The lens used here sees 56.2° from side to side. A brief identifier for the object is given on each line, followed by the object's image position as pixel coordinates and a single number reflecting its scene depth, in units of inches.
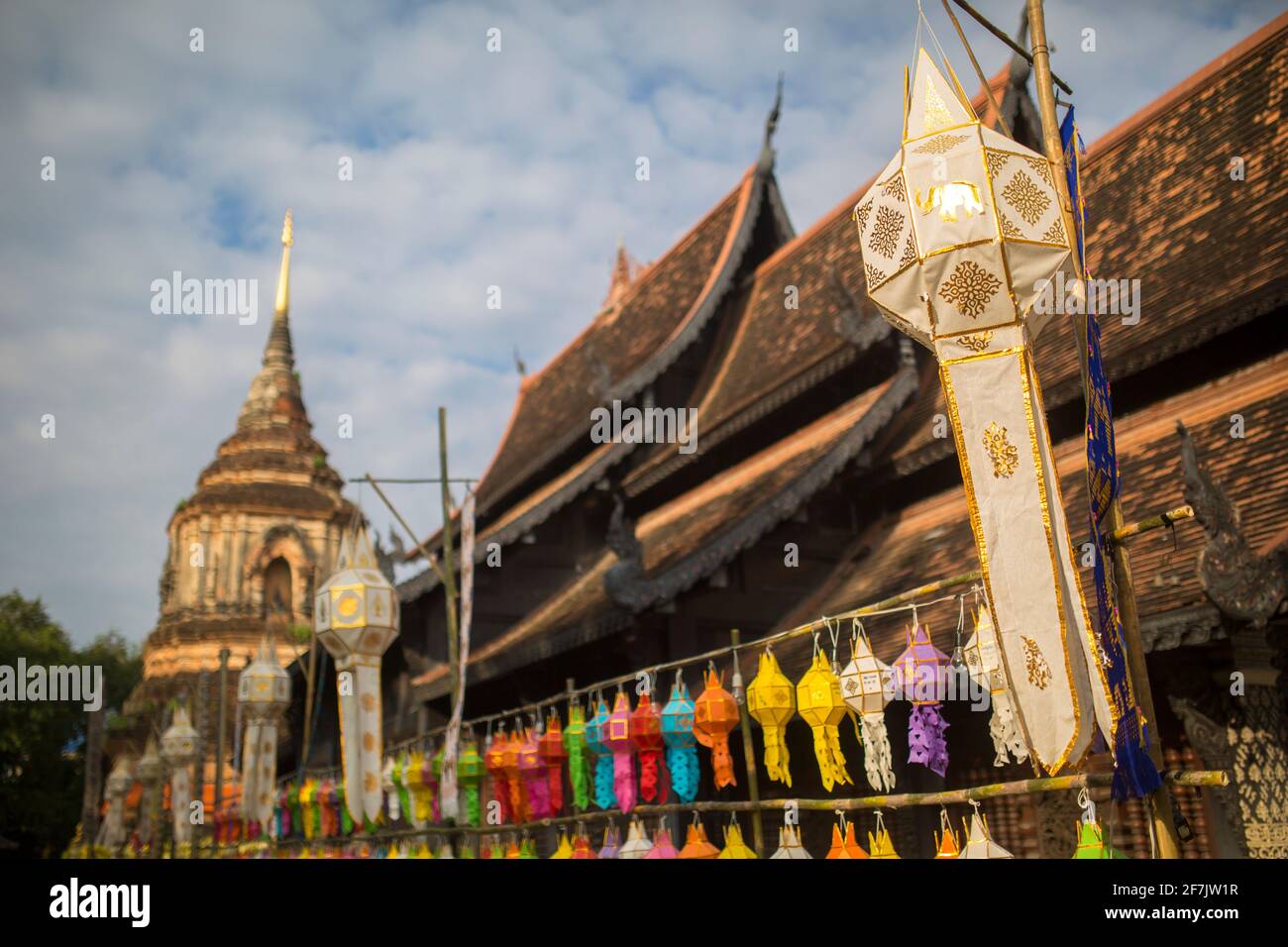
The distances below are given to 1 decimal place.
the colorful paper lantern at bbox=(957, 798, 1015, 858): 210.4
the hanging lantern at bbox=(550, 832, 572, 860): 325.8
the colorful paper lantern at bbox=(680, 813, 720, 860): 293.0
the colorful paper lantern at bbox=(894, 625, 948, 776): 239.6
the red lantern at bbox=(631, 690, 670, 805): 300.7
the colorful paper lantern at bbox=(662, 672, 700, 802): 293.4
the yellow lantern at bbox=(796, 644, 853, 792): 256.1
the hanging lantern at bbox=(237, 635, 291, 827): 631.2
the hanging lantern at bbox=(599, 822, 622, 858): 308.3
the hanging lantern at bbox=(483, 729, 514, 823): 365.1
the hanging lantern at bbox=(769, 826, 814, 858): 252.5
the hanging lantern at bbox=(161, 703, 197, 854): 759.1
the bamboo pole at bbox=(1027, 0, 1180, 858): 169.8
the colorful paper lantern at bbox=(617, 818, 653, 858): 298.2
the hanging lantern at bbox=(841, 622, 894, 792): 245.9
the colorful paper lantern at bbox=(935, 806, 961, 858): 220.1
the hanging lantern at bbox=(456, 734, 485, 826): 396.2
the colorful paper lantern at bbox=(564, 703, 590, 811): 331.3
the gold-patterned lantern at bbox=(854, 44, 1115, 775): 173.8
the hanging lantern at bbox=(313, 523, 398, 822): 439.8
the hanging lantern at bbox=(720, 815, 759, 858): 274.1
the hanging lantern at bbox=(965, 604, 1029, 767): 226.5
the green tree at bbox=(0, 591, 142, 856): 1499.8
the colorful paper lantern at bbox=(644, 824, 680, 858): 292.2
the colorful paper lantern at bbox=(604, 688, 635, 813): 306.5
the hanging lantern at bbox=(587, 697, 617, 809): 316.2
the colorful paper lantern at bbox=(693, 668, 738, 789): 284.2
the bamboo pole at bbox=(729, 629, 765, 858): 265.3
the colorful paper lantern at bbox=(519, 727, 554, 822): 353.4
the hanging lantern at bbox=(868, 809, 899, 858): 236.8
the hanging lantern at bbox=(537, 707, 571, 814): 344.5
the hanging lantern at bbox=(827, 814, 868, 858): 242.5
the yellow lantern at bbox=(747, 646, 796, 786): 269.6
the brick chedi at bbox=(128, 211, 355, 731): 1427.2
